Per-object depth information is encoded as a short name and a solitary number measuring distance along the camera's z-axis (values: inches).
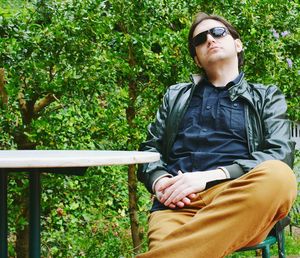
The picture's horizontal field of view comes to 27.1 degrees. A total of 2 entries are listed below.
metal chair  97.5
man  86.0
